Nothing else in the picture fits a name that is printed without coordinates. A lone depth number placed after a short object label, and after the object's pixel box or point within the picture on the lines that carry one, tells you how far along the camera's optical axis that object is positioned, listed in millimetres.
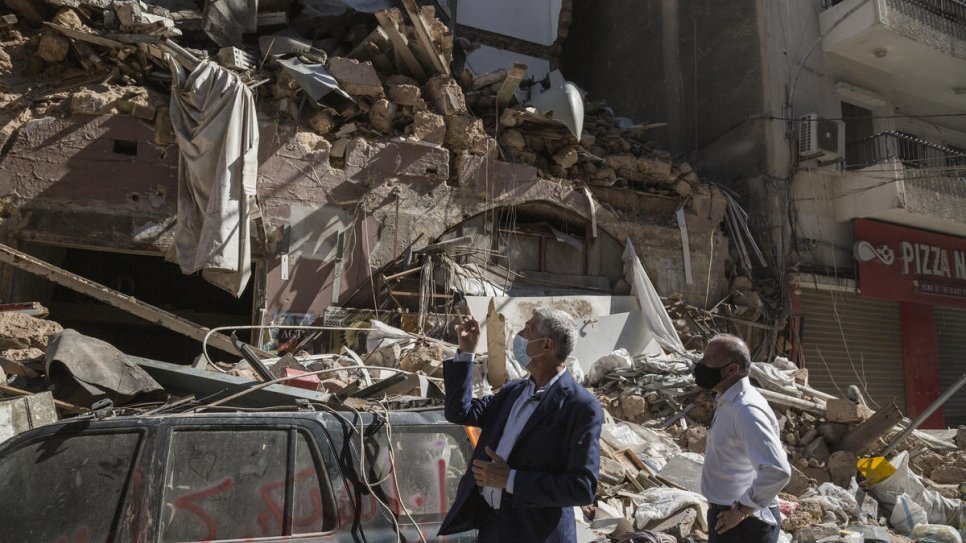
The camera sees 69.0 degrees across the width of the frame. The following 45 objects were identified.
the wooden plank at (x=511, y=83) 10109
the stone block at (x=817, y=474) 7180
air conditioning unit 11828
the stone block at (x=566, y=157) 10680
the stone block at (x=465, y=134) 9898
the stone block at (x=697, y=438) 7234
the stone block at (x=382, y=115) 9445
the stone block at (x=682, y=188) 11477
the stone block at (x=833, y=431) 7680
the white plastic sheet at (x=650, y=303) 9820
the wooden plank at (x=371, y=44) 9664
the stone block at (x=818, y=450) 7457
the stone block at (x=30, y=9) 8625
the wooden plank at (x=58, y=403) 3971
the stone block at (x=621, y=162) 11211
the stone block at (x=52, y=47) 8625
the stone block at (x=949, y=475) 7973
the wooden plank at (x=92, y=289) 5934
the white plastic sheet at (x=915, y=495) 7023
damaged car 2559
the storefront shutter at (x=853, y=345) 12273
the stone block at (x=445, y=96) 9898
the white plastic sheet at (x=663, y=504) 5238
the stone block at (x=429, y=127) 9664
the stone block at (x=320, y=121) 9227
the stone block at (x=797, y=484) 6664
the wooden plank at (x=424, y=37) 9273
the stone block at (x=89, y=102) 8367
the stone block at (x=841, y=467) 7141
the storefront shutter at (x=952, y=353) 14384
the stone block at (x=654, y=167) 11312
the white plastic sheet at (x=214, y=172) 7281
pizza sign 12547
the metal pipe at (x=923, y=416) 7277
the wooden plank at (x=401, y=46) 9352
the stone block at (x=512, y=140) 10430
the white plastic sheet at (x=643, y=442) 6754
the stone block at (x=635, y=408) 7785
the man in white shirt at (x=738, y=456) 2990
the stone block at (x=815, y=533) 5715
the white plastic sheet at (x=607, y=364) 8453
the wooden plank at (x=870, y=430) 7023
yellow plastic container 7203
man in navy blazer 2492
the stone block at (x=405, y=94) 9617
